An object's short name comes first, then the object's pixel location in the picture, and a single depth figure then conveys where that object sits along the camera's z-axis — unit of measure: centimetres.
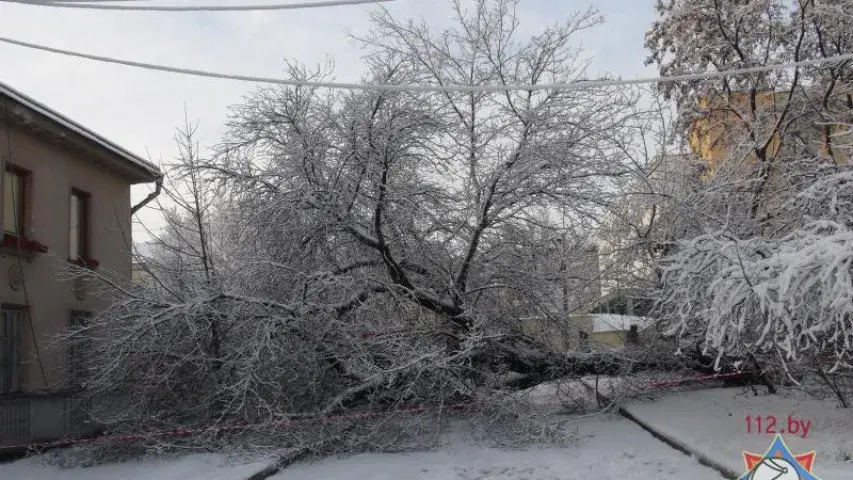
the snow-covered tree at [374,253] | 1089
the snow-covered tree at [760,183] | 780
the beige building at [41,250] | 1223
